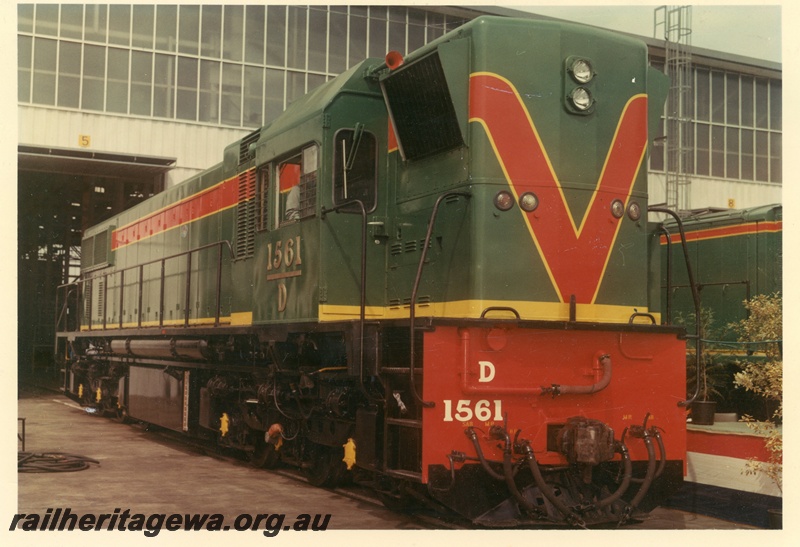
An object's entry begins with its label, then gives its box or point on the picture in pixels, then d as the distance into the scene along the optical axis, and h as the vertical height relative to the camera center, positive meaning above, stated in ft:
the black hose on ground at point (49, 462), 30.04 -4.87
